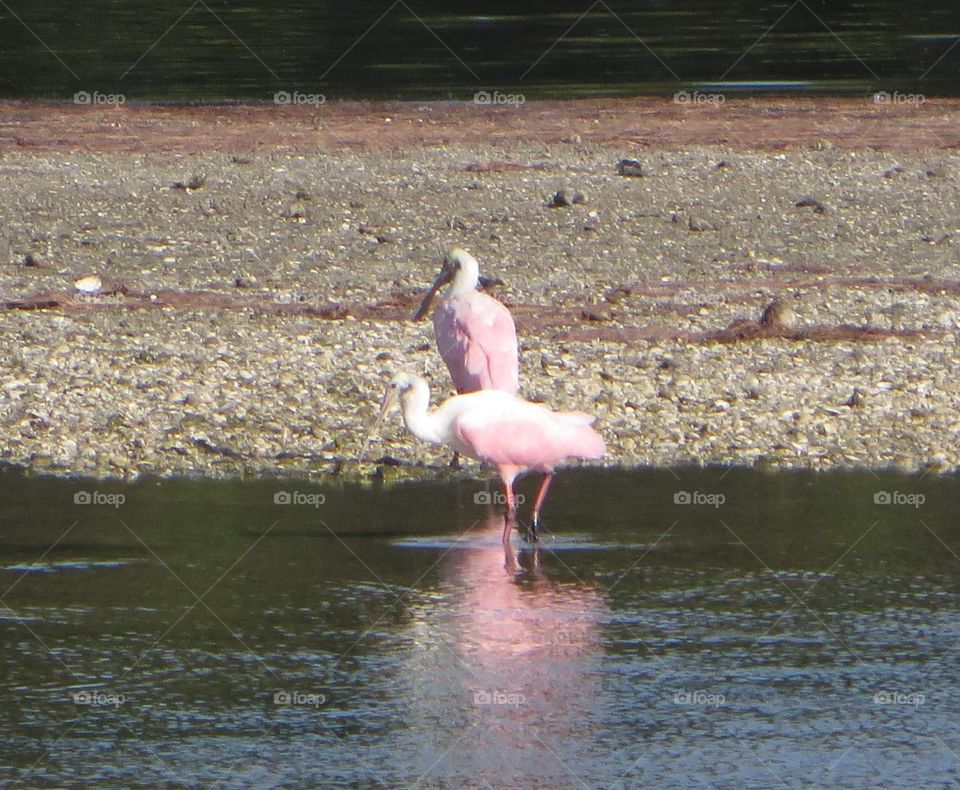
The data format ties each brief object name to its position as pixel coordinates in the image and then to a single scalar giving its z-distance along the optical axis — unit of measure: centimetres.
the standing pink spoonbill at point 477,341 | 1945
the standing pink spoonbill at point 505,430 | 1692
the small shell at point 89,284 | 2661
